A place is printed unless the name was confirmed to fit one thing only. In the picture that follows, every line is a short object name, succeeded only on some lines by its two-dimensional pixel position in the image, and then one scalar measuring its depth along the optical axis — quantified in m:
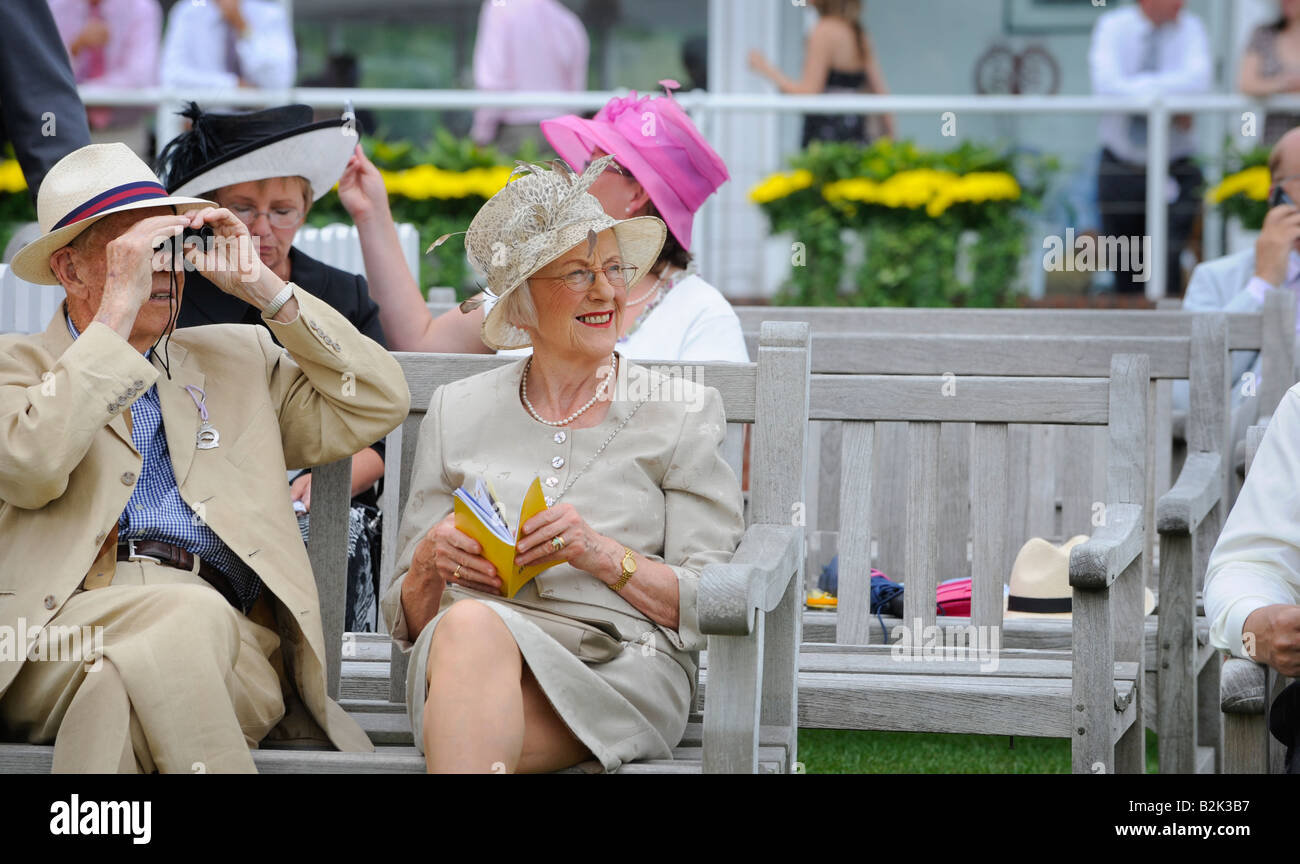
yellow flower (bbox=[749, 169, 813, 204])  16.67
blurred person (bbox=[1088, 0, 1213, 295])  18.03
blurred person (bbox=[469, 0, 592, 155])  19.28
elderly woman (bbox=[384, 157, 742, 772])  5.75
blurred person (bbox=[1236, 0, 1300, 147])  17.44
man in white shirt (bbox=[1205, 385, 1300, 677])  5.97
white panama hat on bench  8.29
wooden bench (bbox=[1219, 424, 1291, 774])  6.65
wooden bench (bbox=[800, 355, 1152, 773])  6.23
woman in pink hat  8.59
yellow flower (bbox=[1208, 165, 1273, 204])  16.45
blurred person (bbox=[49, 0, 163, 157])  19.23
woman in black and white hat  8.07
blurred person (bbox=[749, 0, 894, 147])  18.91
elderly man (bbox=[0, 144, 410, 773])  5.53
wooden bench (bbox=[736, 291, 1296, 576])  8.92
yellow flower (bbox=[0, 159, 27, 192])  18.37
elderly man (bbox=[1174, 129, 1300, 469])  10.53
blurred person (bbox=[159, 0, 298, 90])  18.56
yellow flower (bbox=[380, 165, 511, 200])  16.67
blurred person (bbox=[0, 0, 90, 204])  8.23
